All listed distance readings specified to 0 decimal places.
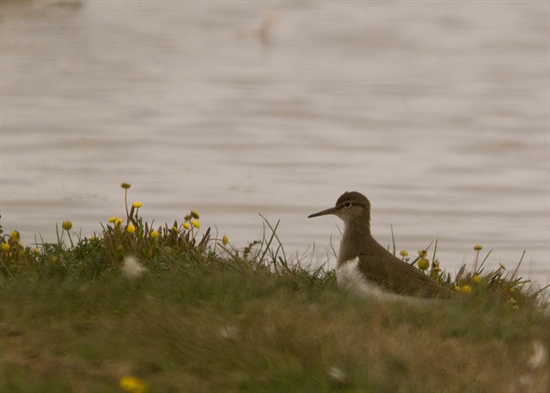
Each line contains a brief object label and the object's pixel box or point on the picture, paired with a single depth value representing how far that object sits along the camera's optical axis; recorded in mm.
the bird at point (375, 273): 16844
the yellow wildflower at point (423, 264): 18266
